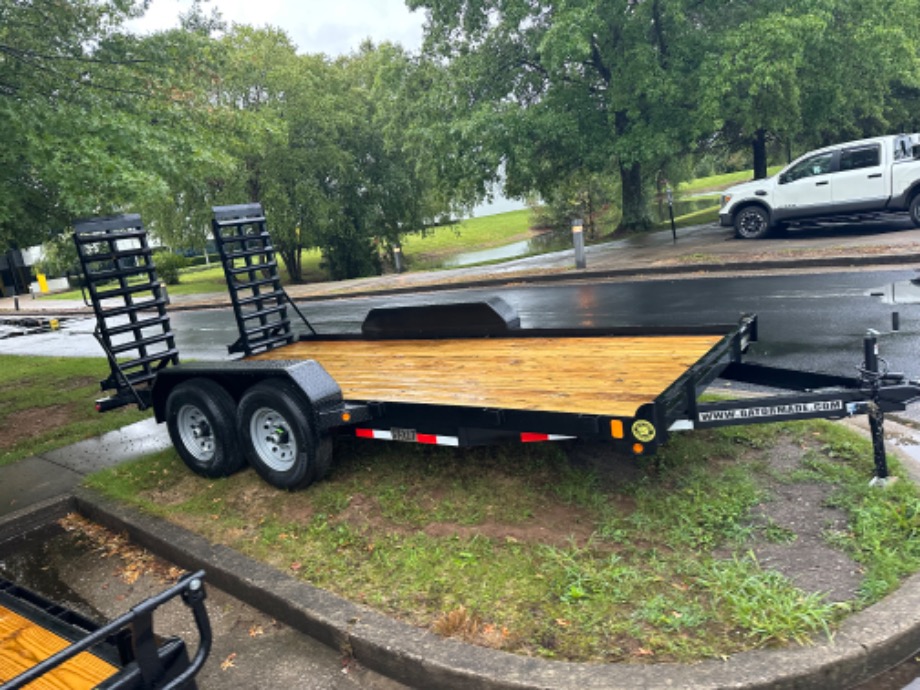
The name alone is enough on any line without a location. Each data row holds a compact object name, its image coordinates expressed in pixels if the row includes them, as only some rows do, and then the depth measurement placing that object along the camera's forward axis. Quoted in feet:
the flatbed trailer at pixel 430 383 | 12.57
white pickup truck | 48.85
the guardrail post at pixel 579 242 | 55.36
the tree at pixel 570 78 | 57.88
